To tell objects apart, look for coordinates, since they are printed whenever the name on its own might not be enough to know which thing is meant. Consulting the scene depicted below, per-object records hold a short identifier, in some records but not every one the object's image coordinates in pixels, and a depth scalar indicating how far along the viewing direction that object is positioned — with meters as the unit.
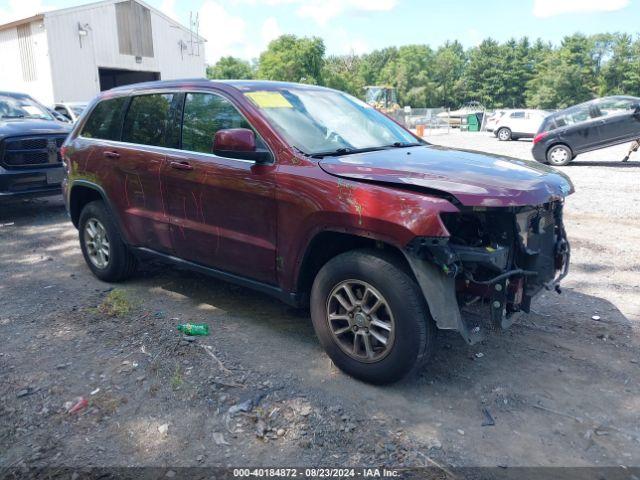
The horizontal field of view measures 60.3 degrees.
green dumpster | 40.09
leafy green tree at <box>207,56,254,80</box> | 95.31
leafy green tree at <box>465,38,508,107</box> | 89.62
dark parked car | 14.23
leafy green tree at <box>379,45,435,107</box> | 98.00
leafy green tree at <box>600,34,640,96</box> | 69.50
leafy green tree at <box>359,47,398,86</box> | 124.44
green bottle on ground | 4.21
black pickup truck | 7.91
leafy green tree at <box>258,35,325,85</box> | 64.81
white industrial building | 26.22
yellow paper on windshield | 3.99
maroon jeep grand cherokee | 3.12
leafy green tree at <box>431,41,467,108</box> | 97.31
